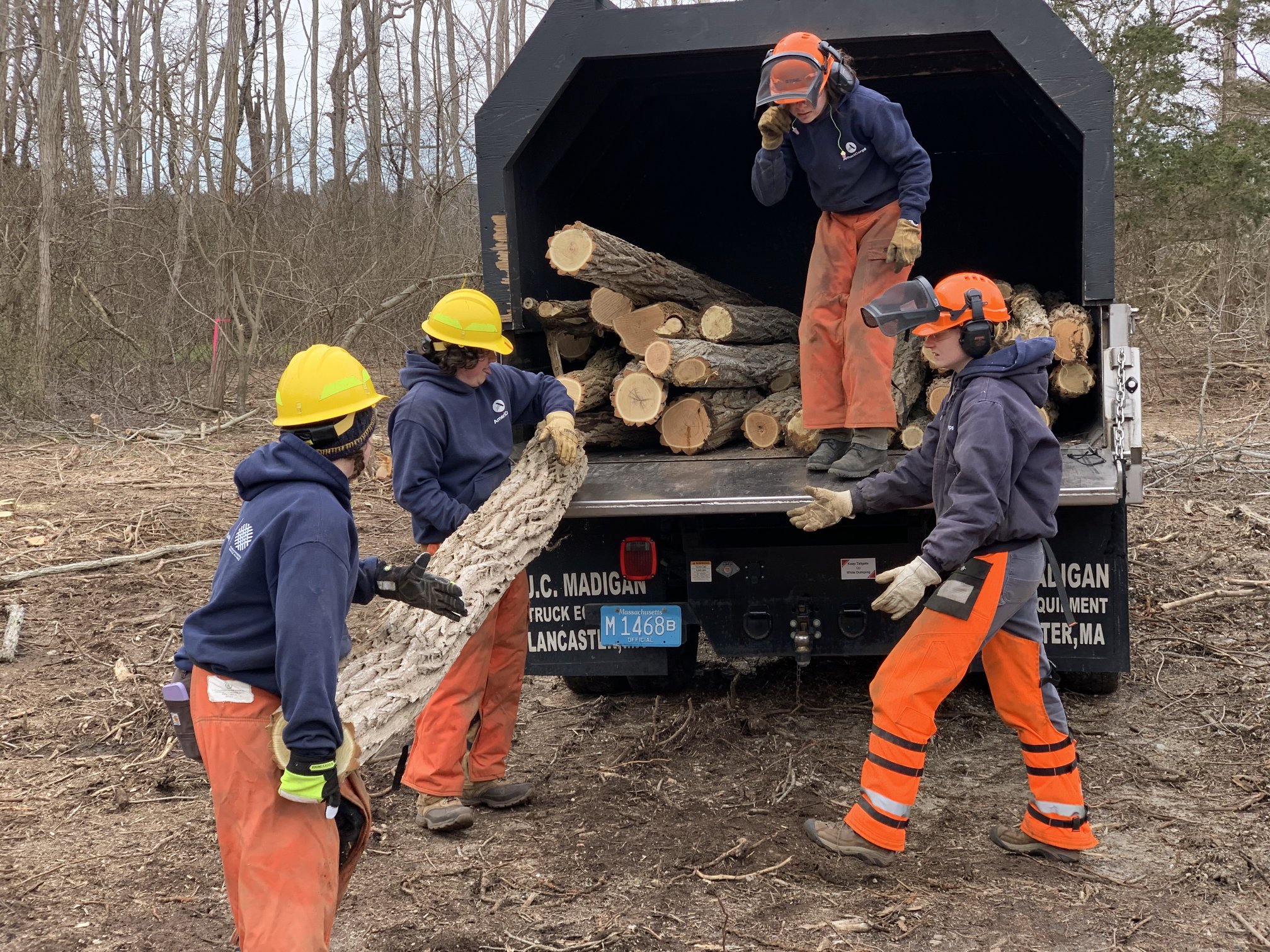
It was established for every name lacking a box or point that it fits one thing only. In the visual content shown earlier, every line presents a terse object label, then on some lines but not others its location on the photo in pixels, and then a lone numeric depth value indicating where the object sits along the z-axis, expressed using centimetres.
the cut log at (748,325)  550
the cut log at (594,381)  523
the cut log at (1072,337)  508
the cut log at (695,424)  525
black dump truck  426
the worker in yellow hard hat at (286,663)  246
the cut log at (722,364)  518
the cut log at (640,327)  541
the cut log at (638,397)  521
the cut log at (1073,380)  509
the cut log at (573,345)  553
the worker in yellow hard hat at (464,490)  404
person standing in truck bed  453
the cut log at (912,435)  506
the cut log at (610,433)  542
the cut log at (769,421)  533
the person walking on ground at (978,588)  344
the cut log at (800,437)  517
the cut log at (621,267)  502
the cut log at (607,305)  540
